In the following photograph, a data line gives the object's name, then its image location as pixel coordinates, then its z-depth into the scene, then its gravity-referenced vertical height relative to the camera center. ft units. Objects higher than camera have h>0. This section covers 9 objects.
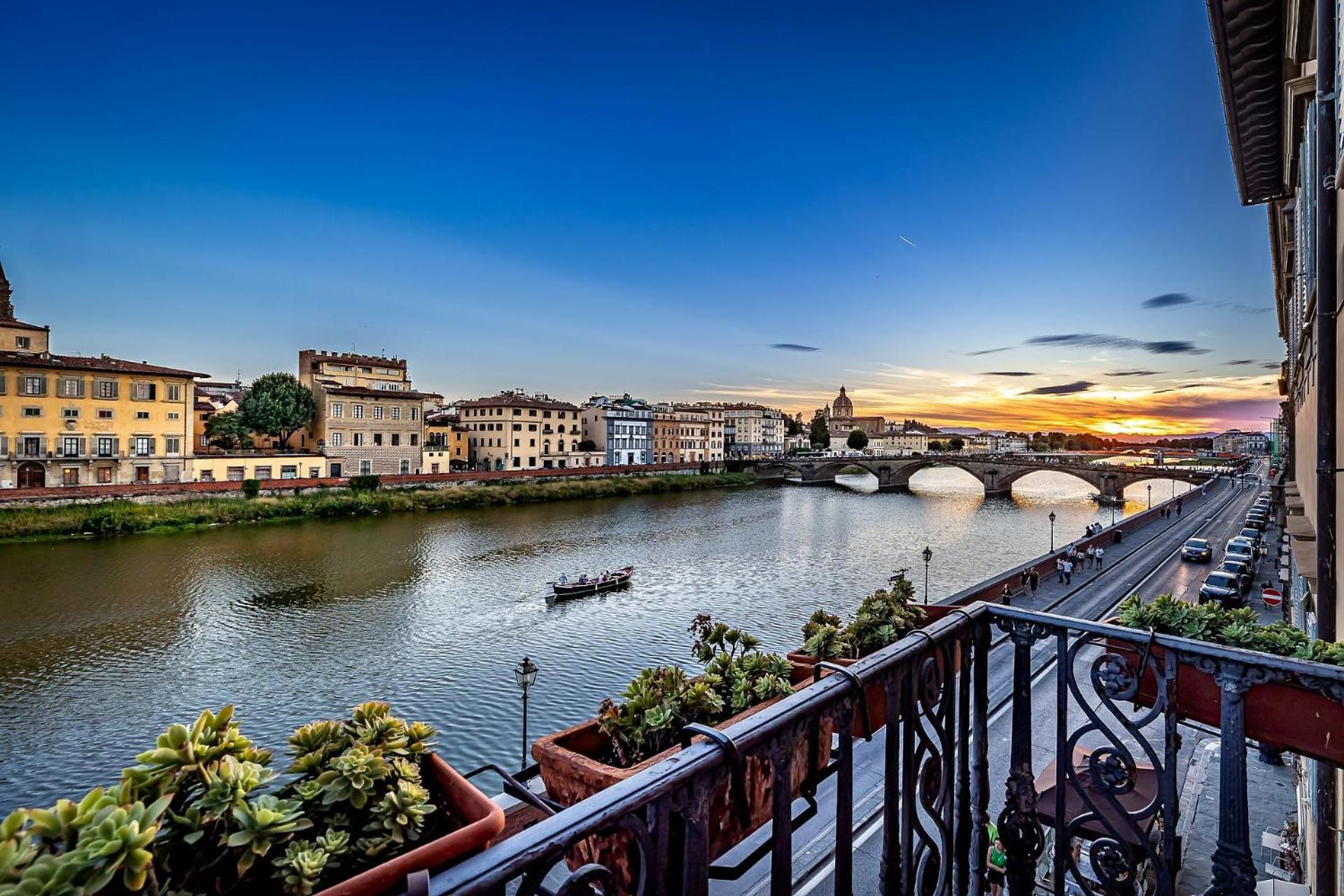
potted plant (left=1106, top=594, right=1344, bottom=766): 5.18 -1.97
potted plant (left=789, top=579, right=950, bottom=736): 10.45 -3.00
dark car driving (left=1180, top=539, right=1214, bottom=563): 73.20 -11.25
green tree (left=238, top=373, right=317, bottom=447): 132.46 +9.14
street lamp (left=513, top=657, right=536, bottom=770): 27.48 -9.52
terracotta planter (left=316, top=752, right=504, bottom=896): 3.35 -2.28
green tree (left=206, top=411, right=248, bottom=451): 134.82 +4.30
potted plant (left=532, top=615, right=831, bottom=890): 6.65 -3.49
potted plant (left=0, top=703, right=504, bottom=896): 2.83 -2.10
